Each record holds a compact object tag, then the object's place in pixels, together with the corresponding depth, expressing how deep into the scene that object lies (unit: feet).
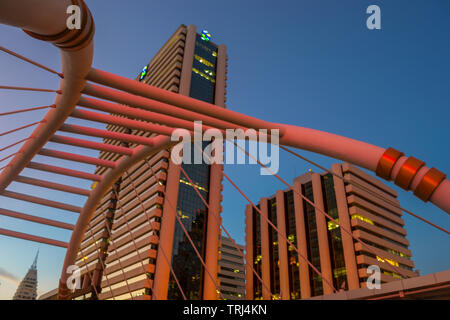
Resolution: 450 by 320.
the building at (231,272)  433.93
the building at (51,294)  437.01
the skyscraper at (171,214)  231.71
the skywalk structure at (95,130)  16.55
